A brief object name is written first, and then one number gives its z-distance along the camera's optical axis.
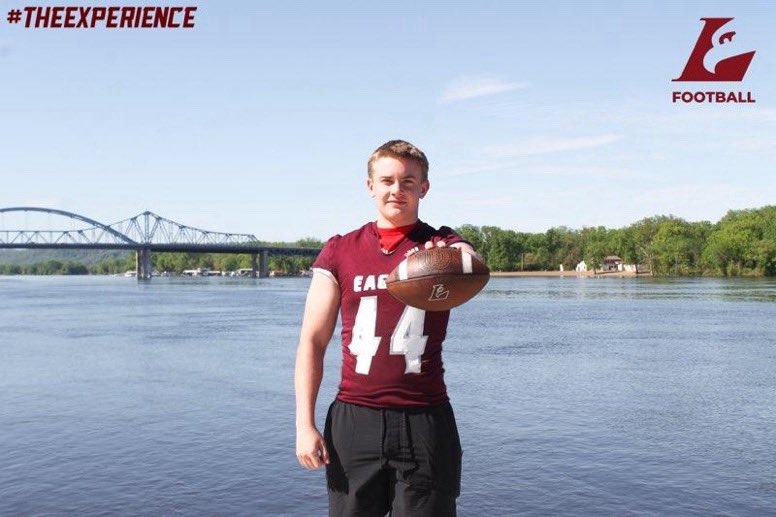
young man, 4.12
